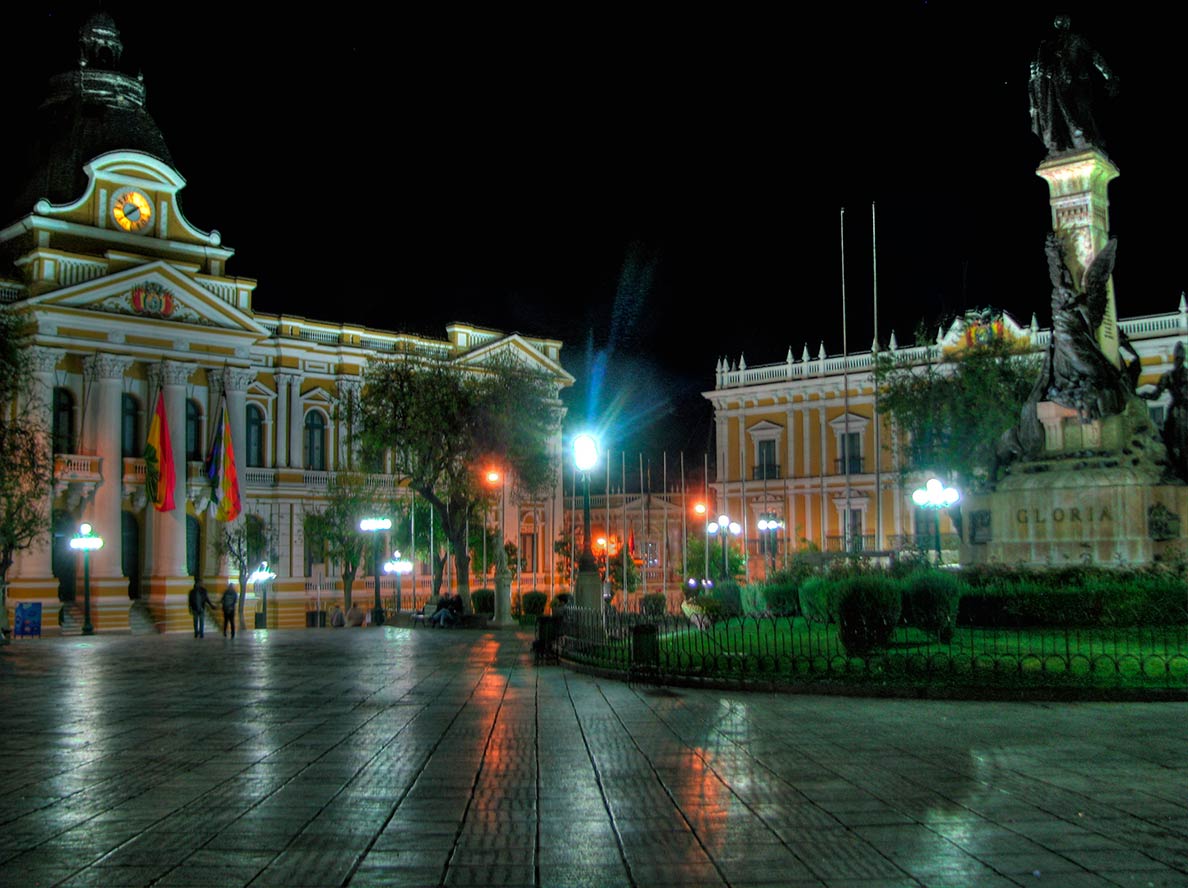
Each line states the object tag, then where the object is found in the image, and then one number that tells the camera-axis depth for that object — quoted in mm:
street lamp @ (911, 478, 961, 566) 30594
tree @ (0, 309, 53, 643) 26906
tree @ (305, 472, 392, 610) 46031
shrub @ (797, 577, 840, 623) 15039
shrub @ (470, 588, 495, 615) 38688
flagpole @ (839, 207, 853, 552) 50812
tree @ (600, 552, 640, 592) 52038
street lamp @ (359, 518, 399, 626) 37750
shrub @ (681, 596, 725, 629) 20288
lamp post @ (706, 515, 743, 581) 59638
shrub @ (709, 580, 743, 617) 24547
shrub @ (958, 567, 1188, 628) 16453
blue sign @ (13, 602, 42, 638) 34188
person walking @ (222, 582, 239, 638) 29656
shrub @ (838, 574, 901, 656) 14500
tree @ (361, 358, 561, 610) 35469
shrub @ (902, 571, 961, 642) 15414
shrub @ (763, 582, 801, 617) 21641
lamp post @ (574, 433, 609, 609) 22922
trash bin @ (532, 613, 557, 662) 19656
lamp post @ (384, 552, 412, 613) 45897
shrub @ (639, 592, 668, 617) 32044
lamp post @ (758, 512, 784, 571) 56438
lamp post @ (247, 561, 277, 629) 42534
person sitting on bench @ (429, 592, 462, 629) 33219
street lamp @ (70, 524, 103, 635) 35656
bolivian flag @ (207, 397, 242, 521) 38438
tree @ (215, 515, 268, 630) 42188
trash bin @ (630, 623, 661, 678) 15414
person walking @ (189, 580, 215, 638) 30672
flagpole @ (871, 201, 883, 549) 28012
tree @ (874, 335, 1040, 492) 37812
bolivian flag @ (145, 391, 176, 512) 37938
